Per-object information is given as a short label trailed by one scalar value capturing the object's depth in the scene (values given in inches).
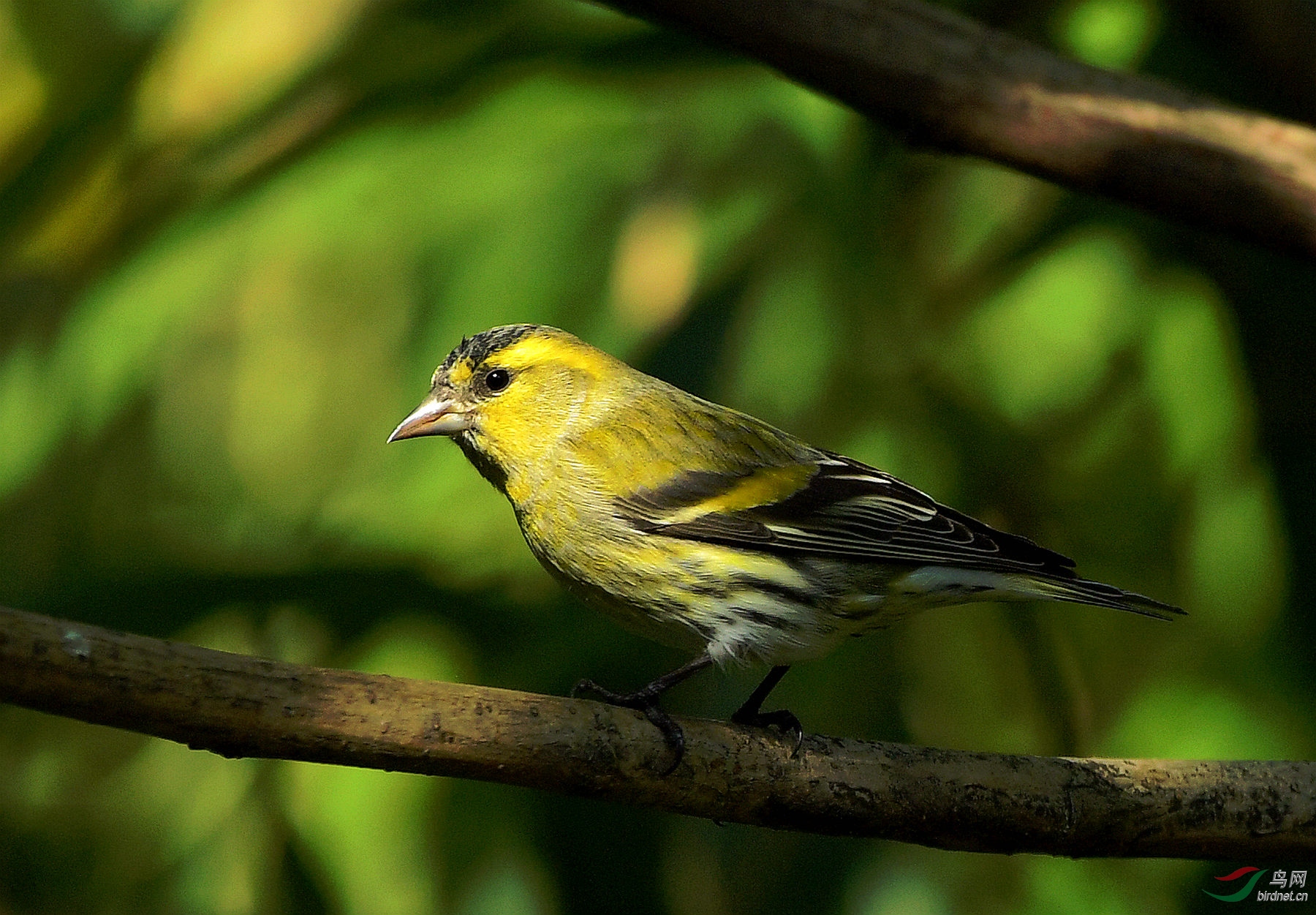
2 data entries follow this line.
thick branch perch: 112.7
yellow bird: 173.3
